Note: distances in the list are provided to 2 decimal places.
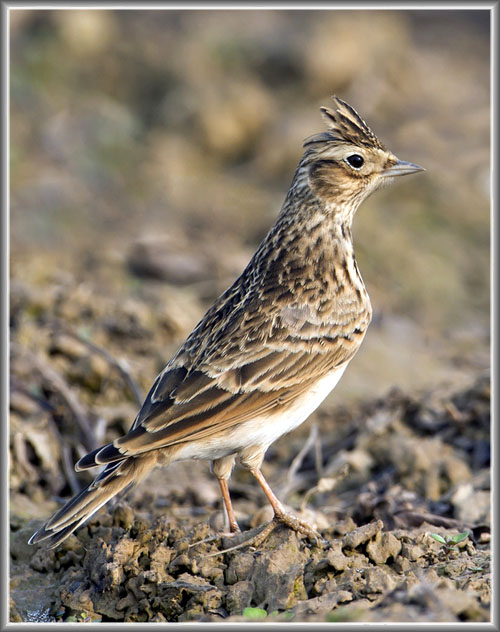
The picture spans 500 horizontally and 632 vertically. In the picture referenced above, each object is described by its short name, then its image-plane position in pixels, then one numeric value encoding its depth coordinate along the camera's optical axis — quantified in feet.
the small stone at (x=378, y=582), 24.73
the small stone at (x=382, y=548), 27.48
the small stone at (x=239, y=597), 25.79
